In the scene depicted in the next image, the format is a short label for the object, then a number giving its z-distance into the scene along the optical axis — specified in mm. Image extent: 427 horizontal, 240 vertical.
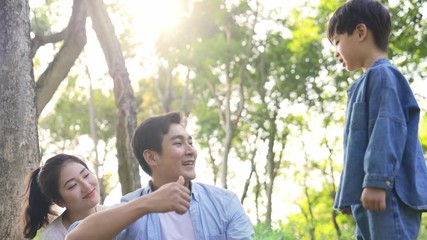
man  3215
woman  4367
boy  2916
